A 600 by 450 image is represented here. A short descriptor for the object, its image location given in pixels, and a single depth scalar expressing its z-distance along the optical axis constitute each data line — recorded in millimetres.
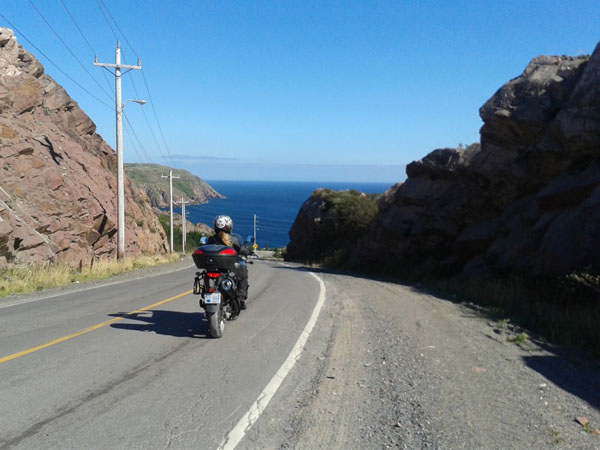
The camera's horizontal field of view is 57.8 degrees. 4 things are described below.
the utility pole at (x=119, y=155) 26094
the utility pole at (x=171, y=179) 54862
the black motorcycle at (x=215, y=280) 8617
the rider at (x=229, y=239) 9680
